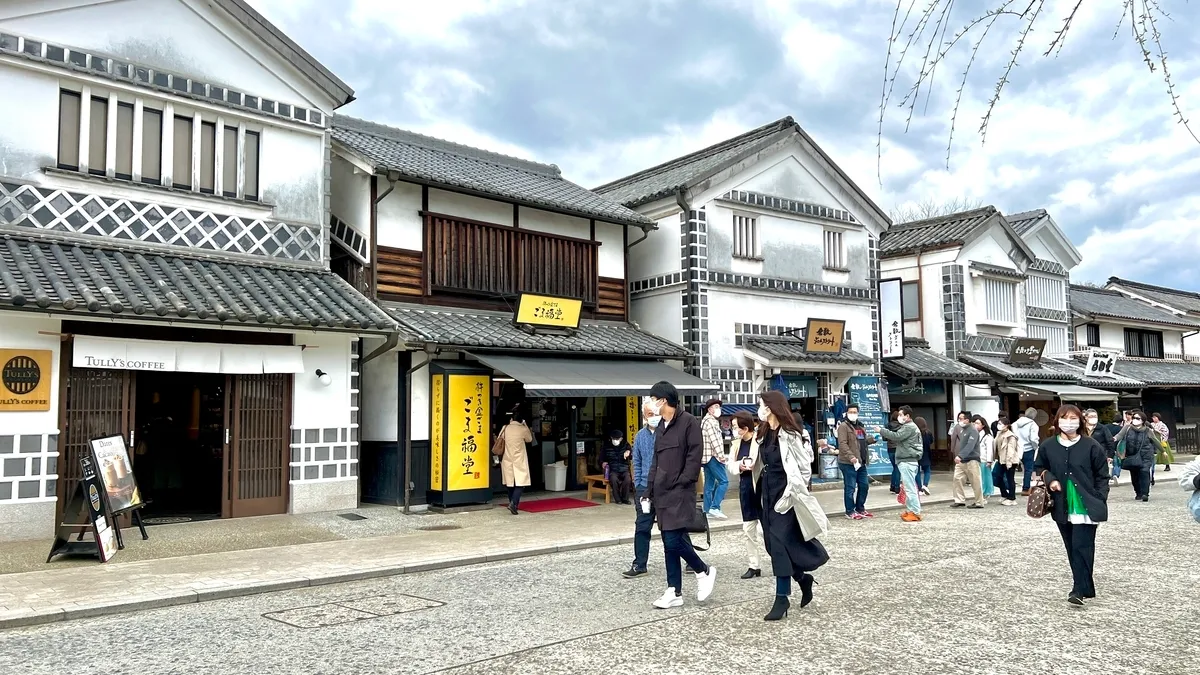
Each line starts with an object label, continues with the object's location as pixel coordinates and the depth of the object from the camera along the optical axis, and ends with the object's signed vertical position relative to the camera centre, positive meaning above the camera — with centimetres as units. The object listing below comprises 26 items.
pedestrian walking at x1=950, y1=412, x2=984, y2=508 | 1526 -107
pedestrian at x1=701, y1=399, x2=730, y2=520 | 1376 -113
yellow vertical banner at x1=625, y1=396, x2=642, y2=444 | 1762 -29
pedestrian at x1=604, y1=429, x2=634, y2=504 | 1538 -117
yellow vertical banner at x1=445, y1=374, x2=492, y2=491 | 1433 -48
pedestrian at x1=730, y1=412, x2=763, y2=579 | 877 -125
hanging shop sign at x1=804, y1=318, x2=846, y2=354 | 1970 +150
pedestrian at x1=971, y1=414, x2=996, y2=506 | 1661 -118
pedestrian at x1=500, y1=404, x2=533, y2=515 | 1412 -100
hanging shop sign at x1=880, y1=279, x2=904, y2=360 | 2182 +205
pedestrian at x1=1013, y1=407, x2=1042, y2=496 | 1738 -79
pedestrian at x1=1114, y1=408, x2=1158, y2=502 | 1636 -122
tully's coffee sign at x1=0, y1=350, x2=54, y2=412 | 1063 +37
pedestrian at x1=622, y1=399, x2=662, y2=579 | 881 -96
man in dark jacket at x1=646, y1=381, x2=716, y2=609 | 741 -76
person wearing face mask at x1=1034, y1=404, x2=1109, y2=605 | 744 -83
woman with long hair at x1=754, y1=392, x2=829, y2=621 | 694 -91
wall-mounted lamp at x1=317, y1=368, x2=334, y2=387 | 1357 +44
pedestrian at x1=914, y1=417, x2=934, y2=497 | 1626 -132
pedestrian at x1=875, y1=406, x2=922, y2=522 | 1393 -99
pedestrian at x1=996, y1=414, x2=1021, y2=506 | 1634 -120
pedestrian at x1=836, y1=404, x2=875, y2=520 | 1382 -108
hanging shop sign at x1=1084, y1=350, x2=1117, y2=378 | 2823 +108
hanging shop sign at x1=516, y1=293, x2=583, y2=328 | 1573 +174
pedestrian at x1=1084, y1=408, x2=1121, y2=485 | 1402 -65
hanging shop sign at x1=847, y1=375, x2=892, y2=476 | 2039 -29
